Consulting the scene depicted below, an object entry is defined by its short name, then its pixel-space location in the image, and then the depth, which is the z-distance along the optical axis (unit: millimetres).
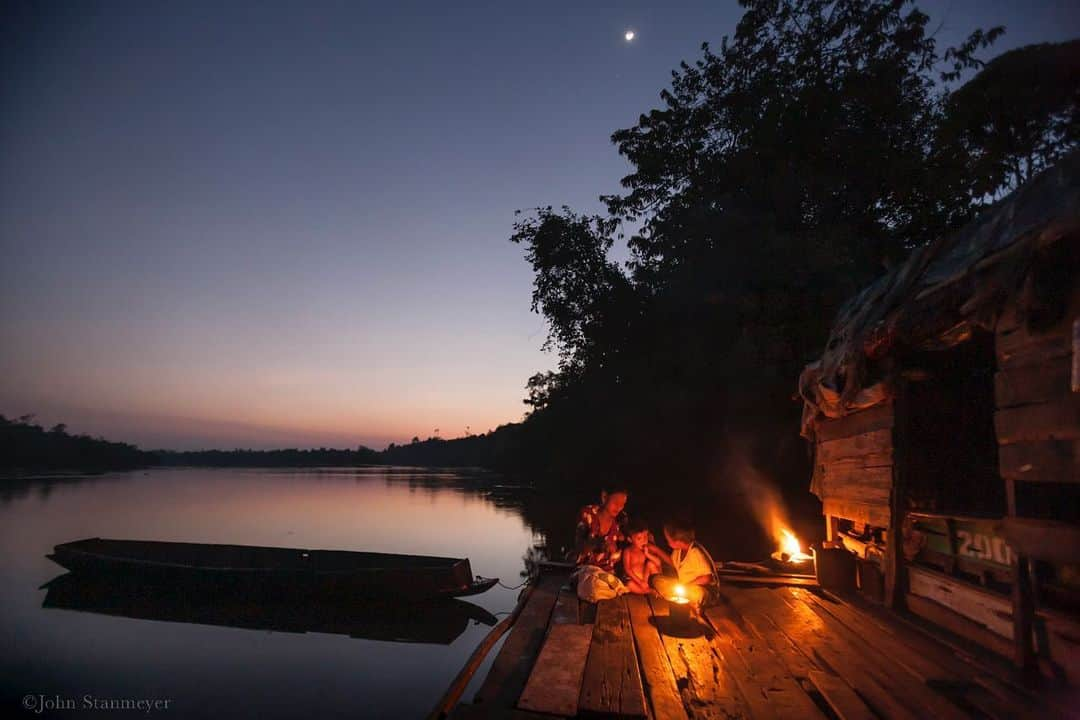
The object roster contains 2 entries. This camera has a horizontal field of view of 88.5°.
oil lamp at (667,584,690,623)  6344
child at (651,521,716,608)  6686
